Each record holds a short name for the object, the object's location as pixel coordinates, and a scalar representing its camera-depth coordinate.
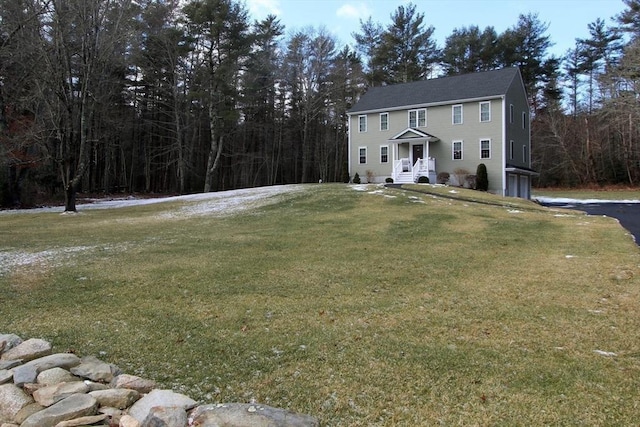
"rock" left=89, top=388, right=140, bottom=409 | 2.61
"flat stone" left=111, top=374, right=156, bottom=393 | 2.84
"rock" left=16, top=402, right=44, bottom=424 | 2.48
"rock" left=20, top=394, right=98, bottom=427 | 2.35
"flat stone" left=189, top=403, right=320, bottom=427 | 2.39
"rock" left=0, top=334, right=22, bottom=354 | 3.48
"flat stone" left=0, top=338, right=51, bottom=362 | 3.30
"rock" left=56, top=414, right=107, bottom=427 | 2.31
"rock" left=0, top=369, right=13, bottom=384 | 2.92
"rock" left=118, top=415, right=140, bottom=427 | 2.36
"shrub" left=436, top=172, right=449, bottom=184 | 24.38
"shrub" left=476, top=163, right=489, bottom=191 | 22.94
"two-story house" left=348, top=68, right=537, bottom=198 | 23.39
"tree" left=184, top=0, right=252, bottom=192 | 27.58
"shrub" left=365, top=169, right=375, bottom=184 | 26.54
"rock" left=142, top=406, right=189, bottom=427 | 2.35
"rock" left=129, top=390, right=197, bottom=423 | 2.50
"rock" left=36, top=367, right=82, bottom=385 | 2.88
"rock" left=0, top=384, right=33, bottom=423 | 2.55
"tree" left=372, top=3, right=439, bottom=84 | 37.00
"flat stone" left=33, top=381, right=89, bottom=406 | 2.63
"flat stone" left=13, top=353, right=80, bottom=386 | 2.93
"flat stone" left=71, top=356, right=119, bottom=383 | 2.98
